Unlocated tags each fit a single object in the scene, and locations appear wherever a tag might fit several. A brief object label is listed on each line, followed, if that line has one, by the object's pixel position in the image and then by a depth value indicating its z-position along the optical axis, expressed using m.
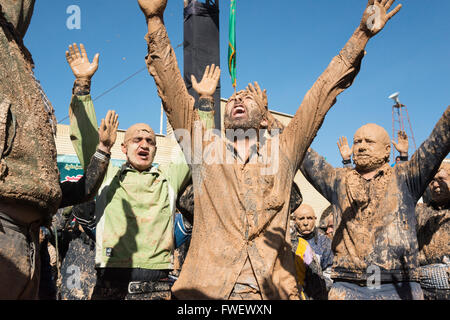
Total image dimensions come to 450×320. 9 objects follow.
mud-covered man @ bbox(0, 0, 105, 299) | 1.90
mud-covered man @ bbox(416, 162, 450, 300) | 4.41
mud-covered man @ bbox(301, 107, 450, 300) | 3.41
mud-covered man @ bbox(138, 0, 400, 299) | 2.63
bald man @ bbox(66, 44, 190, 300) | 3.32
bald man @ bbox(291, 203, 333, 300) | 4.94
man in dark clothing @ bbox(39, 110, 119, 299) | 2.99
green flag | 8.40
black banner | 6.67
